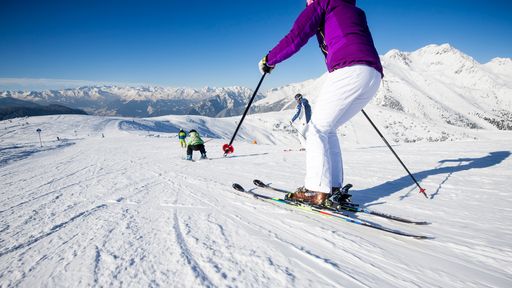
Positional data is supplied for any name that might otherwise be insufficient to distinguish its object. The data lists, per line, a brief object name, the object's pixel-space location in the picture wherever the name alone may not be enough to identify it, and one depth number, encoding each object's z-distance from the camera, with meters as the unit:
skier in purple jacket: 3.02
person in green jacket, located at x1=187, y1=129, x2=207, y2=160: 11.21
